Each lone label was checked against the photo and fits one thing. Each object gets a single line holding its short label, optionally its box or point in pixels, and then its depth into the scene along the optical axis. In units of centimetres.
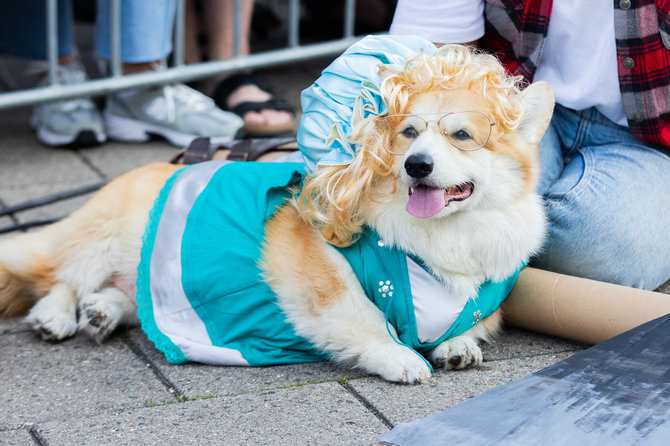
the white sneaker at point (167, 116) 363
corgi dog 188
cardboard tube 206
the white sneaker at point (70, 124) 361
